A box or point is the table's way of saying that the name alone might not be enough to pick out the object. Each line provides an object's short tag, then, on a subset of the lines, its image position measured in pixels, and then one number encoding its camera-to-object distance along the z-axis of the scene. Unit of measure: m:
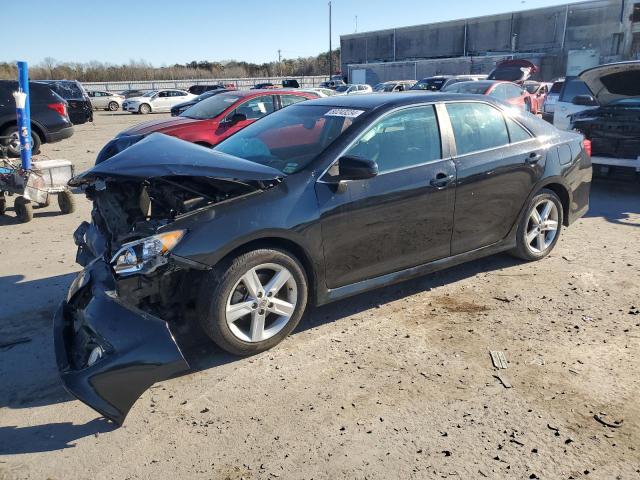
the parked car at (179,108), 16.62
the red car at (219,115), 8.88
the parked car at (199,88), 38.50
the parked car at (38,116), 11.72
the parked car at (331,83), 41.47
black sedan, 3.08
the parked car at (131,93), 43.44
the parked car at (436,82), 21.82
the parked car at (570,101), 8.84
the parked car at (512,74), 24.30
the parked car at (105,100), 36.50
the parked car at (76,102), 19.73
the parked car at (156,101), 32.44
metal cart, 6.95
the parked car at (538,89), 19.86
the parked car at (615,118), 7.54
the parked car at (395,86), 28.36
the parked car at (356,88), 29.37
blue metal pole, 7.64
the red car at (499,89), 14.20
